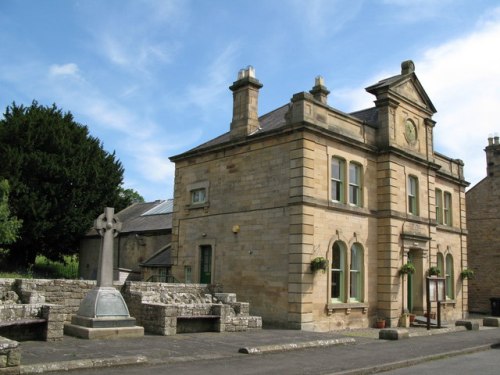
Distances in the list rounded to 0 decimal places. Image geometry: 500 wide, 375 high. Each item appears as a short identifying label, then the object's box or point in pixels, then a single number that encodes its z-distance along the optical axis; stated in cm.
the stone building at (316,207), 1797
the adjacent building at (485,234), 2998
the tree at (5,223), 2448
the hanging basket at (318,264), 1731
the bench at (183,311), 1419
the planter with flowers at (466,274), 2550
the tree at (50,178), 3092
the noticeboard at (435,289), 1857
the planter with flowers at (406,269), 2036
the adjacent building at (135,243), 2861
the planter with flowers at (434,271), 2223
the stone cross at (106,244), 1352
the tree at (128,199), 3812
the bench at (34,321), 1168
